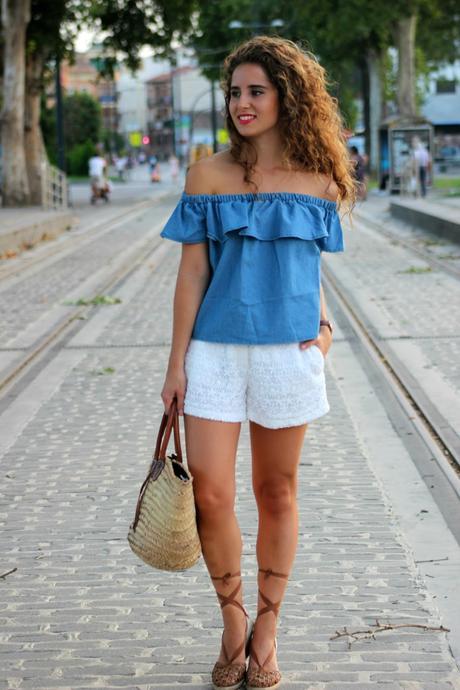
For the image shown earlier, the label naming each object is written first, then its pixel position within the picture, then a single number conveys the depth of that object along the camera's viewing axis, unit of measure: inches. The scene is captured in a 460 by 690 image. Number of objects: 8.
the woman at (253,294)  148.2
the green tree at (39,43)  1293.1
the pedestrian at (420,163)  1567.7
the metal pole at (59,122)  1553.9
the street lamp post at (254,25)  2187.5
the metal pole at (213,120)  2958.2
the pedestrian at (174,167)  2945.4
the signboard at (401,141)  1720.0
